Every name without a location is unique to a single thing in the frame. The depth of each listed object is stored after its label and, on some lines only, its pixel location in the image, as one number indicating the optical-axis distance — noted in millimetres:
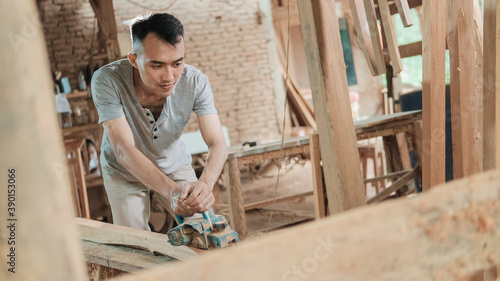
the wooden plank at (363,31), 2148
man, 2588
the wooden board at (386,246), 934
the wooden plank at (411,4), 4532
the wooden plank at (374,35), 2078
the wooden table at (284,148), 4453
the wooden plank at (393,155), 5602
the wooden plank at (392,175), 5168
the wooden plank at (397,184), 4766
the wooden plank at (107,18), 6105
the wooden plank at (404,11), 2281
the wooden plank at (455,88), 2252
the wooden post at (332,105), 1749
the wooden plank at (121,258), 2352
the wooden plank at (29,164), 739
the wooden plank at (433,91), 2188
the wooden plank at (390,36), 2096
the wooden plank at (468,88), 2203
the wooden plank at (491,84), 1855
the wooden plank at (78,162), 5776
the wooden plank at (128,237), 2324
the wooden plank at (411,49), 4883
